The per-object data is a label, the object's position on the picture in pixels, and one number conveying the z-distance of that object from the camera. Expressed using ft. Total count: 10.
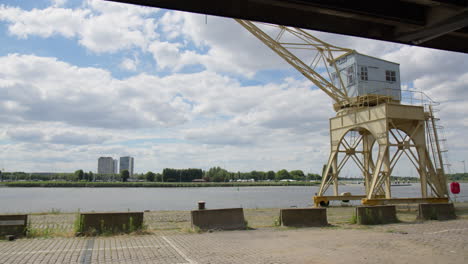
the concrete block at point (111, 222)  40.47
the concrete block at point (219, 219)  44.83
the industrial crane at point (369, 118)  77.25
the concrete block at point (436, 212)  56.34
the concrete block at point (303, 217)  48.14
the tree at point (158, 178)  624.59
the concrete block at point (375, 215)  51.01
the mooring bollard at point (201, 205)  51.22
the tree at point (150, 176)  644.89
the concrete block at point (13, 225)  38.37
